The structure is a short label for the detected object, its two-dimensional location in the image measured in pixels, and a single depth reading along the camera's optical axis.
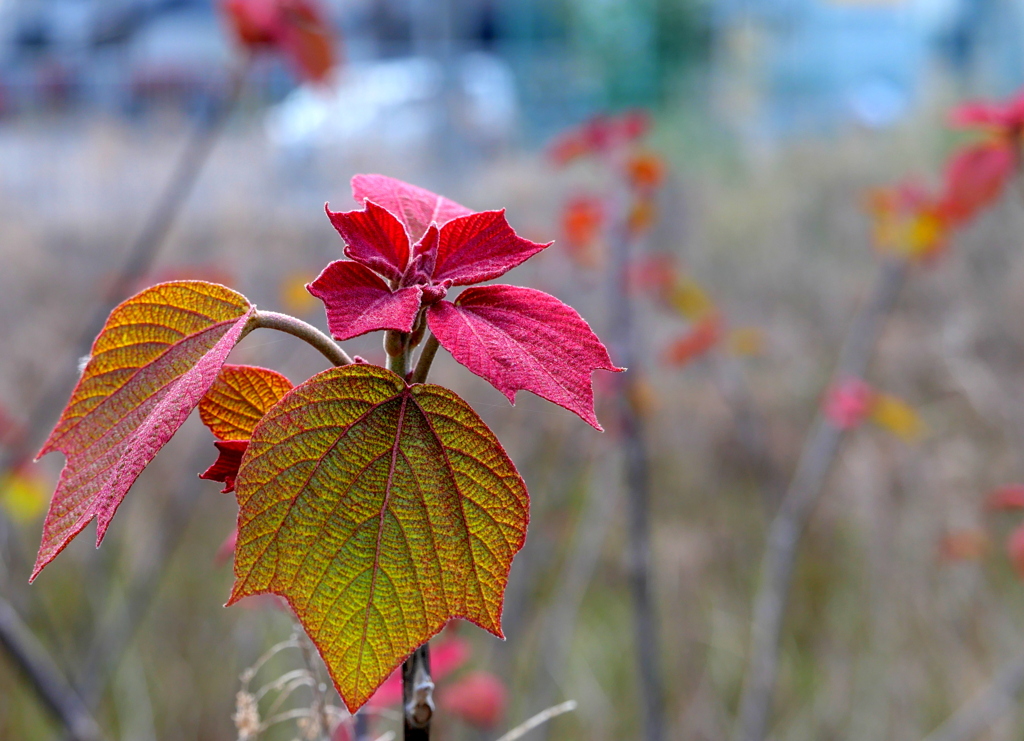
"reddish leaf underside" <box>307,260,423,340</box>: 0.30
